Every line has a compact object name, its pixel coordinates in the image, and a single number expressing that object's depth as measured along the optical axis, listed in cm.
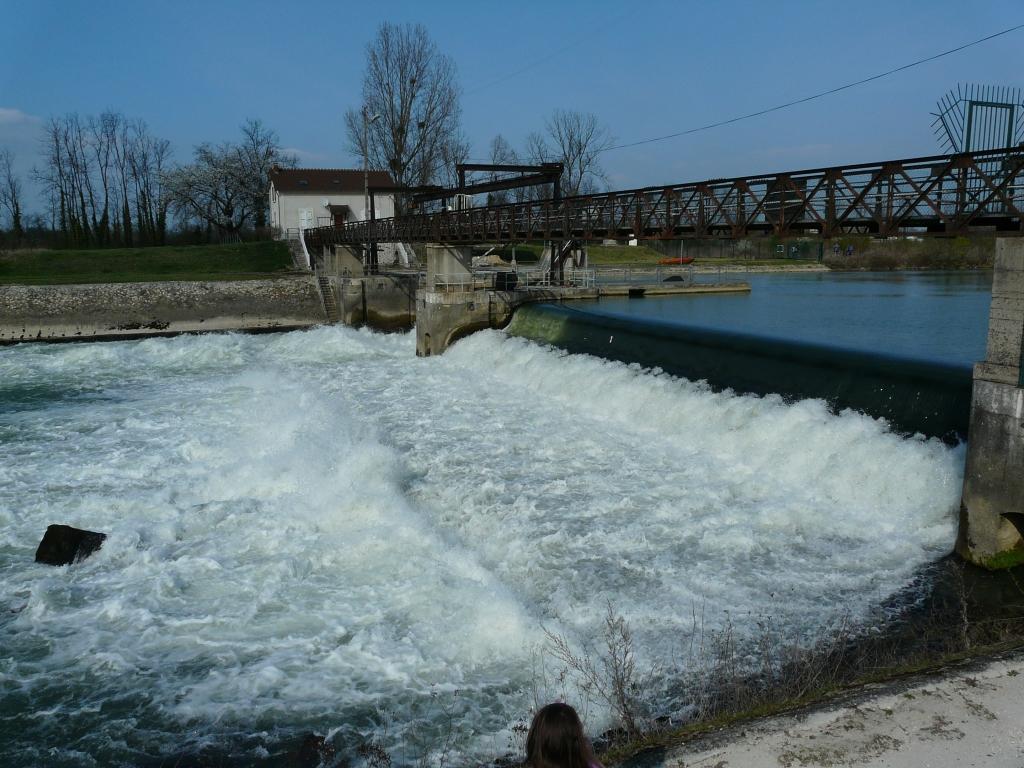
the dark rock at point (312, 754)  643
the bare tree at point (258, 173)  7469
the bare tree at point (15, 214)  6526
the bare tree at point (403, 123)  5150
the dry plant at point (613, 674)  611
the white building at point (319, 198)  5947
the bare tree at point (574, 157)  7869
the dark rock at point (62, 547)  994
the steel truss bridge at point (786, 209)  1134
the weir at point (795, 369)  1227
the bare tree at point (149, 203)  7194
